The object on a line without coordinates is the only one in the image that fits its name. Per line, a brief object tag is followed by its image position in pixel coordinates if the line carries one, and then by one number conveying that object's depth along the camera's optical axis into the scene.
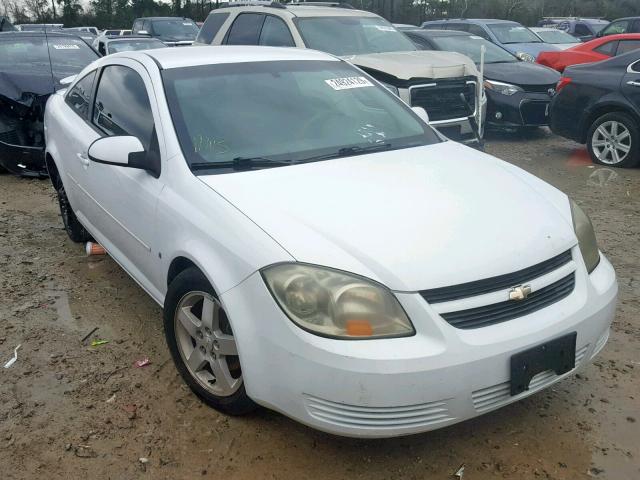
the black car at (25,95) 6.97
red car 10.96
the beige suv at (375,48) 7.24
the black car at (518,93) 9.27
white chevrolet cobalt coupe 2.36
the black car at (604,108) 7.63
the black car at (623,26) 16.69
